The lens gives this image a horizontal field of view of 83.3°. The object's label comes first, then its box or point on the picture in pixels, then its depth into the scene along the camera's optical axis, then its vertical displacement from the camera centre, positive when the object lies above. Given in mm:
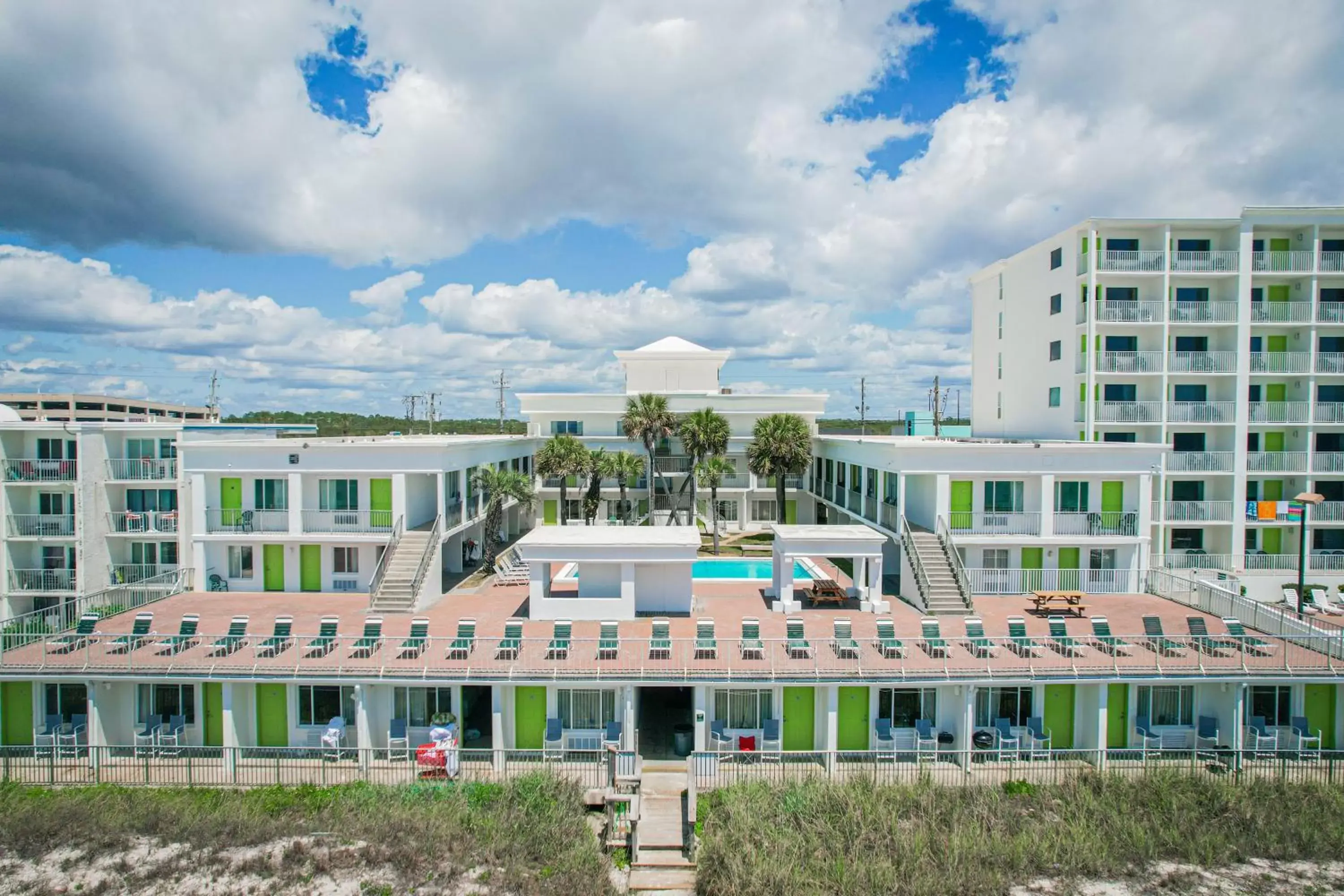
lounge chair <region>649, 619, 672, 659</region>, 19828 -5737
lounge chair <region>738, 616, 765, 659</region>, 19781 -5747
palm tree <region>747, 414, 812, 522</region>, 39031 -955
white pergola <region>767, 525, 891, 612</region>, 26969 -4510
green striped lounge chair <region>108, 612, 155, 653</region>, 19641 -5840
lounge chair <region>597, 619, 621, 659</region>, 19844 -5754
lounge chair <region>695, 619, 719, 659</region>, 19562 -5707
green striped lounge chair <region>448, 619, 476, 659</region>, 19859 -5799
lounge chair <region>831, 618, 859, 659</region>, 19766 -5762
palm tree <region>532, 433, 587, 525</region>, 38844 -1624
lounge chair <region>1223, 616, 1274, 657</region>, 19953 -5766
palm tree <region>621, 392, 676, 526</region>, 40250 +431
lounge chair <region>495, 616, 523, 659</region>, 19672 -5753
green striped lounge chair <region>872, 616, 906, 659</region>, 19719 -5741
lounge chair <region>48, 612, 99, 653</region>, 20047 -5855
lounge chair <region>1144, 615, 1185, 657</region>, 20219 -5748
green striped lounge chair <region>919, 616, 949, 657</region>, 19875 -5576
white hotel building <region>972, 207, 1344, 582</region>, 35062 +3048
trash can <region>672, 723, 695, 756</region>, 19672 -8196
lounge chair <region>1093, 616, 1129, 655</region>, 20453 -5760
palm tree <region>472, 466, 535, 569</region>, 34031 -2893
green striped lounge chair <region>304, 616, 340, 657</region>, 20078 -5847
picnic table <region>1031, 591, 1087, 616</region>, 25625 -5798
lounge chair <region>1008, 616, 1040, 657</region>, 20000 -5728
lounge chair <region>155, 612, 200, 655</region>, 19859 -5930
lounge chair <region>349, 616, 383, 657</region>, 20250 -5866
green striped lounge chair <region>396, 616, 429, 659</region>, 20109 -5933
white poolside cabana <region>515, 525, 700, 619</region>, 25422 -5051
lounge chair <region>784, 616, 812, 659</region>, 19656 -5715
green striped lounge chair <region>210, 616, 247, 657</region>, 20078 -5912
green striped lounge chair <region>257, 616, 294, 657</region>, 20016 -5908
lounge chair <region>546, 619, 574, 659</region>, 19609 -5736
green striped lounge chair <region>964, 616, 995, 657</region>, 20094 -5686
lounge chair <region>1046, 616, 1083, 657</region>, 20297 -5698
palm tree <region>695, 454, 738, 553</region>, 39594 -2394
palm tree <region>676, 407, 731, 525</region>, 39844 -286
